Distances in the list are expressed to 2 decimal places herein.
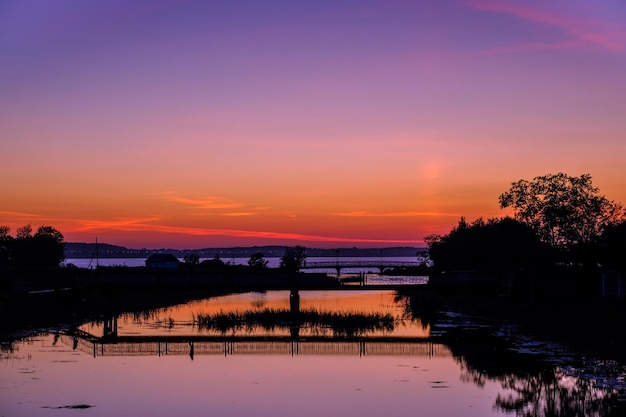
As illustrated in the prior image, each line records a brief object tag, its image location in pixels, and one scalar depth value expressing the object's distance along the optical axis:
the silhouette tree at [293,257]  172.14
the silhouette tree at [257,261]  189.15
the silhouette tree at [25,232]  183.68
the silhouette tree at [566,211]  77.25
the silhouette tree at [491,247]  79.81
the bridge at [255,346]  50.47
